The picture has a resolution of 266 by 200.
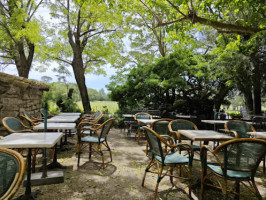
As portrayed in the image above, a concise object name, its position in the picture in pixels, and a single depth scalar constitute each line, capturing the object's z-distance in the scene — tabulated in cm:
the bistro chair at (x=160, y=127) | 452
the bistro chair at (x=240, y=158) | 211
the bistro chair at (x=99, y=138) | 400
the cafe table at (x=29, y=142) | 214
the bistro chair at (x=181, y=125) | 403
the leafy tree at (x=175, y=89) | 1016
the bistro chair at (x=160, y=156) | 265
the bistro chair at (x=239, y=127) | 427
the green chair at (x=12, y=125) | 336
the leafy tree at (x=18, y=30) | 952
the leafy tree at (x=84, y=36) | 1095
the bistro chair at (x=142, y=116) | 686
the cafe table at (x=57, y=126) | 360
